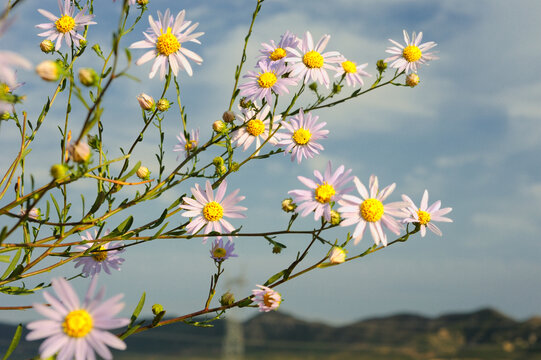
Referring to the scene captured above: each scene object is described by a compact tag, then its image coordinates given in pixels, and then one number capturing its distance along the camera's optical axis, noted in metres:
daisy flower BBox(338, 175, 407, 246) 0.39
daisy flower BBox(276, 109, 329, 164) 0.46
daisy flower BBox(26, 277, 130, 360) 0.35
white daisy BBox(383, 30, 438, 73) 0.52
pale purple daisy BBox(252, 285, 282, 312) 0.41
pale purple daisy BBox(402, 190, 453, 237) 0.44
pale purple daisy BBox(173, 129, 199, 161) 0.46
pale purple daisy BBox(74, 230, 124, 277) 0.47
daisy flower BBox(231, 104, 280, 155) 0.46
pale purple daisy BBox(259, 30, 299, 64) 0.48
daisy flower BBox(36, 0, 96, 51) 0.48
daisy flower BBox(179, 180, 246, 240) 0.44
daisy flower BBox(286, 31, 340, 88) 0.46
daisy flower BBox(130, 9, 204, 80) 0.44
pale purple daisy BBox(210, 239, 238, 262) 0.45
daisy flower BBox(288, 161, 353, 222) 0.40
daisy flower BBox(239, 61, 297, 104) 0.45
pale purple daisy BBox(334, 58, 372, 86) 0.47
